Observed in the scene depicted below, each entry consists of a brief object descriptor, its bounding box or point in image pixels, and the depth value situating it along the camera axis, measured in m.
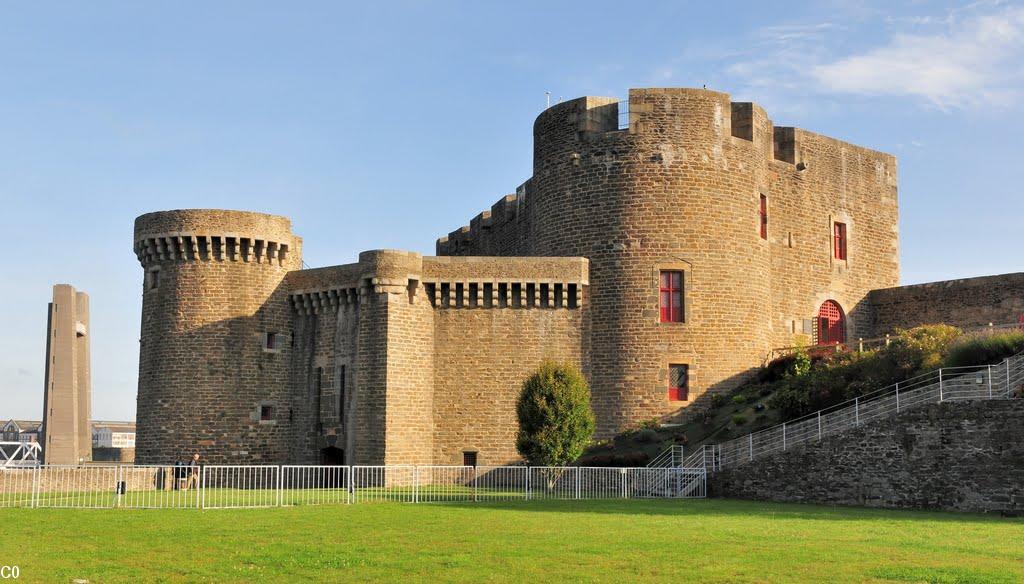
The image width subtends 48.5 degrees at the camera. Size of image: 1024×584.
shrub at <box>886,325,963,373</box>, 32.44
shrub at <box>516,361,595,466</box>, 32.25
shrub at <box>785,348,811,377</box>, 37.44
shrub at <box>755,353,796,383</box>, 38.12
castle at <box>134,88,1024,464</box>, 37.97
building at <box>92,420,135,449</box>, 108.56
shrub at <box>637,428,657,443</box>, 36.69
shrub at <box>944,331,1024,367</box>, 30.33
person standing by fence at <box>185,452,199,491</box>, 33.53
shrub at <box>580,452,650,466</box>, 34.94
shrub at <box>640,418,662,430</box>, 37.25
